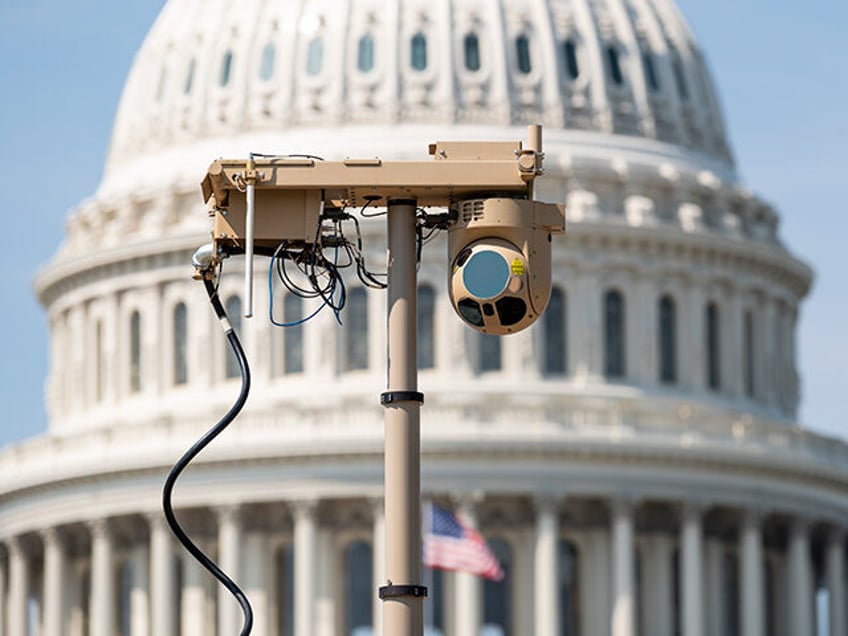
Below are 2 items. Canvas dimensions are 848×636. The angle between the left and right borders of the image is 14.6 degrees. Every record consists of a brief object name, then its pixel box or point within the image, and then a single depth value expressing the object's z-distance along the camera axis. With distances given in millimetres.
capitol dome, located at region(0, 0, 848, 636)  115500
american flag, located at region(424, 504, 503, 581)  97312
